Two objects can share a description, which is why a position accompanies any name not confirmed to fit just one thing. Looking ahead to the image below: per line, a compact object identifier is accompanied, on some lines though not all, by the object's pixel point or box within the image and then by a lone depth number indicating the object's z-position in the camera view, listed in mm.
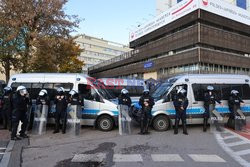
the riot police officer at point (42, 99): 9250
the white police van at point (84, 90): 9508
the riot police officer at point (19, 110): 8062
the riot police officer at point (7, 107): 9602
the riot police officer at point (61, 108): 9125
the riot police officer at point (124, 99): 9641
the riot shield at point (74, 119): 8891
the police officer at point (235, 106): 9594
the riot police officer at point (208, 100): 9430
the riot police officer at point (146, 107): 8977
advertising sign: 36281
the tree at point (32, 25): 15586
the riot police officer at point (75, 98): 8992
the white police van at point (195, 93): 9609
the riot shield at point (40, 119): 9148
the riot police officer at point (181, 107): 9008
